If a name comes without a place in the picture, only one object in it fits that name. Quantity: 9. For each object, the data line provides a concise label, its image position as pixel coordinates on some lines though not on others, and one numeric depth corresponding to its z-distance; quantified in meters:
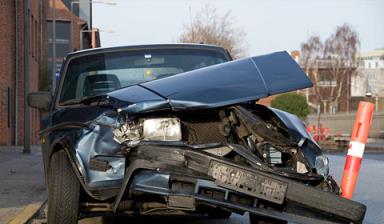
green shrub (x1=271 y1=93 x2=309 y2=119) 69.75
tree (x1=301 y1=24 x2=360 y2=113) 100.94
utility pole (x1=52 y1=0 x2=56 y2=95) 33.38
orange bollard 6.83
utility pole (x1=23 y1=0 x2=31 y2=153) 25.16
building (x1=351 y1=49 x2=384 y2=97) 121.78
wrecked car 5.96
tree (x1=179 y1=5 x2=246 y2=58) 54.66
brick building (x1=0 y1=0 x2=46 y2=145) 30.36
